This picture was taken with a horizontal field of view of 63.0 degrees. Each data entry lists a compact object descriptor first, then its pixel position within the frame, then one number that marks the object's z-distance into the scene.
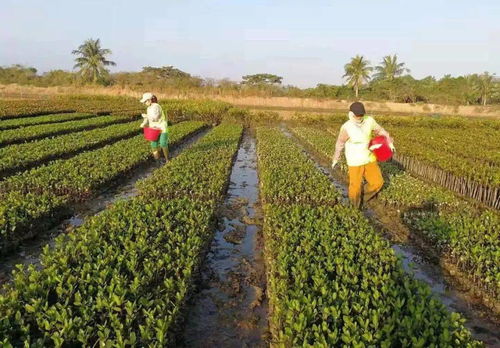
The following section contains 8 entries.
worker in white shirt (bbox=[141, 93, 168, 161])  12.12
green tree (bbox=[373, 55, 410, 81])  72.25
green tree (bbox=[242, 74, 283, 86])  87.56
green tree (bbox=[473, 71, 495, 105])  68.69
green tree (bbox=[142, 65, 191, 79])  79.62
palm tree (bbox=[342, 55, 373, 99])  65.56
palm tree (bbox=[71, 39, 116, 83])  64.44
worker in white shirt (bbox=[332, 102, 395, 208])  8.16
